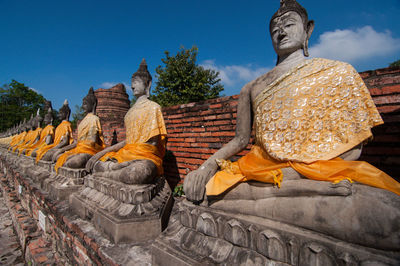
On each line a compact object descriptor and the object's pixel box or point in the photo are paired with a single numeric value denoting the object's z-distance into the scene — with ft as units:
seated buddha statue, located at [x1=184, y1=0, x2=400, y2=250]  3.05
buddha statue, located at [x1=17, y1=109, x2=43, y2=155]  22.87
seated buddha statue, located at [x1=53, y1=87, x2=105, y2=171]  10.98
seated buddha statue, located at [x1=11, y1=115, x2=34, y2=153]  26.10
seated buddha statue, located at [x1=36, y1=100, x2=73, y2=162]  14.25
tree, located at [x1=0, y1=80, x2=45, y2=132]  91.76
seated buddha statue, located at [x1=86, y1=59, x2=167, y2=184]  7.22
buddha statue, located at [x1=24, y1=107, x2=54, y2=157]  18.26
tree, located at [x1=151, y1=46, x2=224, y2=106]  33.91
